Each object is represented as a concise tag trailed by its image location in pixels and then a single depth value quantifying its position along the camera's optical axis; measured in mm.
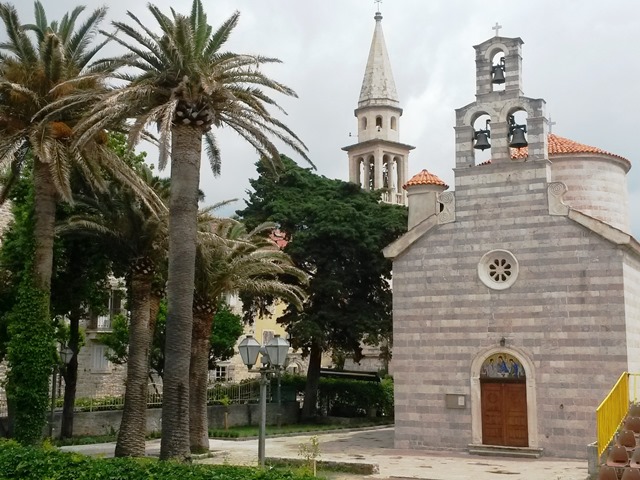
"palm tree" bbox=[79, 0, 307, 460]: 17125
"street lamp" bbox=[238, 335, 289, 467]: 15562
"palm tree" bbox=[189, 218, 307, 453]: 23172
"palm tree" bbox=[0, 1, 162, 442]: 19078
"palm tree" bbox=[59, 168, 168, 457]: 21062
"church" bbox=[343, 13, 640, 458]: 22781
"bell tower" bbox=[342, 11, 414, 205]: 59531
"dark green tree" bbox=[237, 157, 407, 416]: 34656
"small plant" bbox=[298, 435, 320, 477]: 17553
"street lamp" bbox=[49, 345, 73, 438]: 26297
